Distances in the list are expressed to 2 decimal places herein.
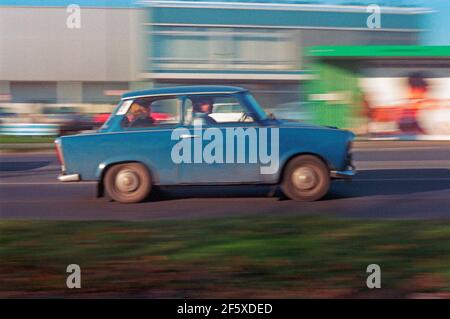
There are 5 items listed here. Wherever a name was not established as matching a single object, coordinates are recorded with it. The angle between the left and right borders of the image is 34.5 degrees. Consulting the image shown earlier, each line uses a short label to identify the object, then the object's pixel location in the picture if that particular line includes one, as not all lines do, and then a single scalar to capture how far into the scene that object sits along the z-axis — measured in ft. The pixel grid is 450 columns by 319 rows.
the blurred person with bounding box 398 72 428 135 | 84.53
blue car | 33.42
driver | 33.65
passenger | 34.17
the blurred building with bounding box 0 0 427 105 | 80.12
